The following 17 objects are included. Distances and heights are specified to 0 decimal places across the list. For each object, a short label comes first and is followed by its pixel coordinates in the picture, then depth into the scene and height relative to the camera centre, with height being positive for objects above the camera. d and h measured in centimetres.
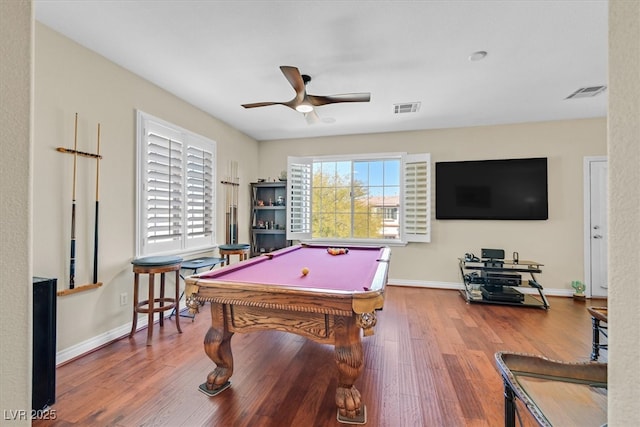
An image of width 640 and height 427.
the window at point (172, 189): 307 +31
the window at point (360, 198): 477 +31
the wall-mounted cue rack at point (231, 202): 449 +20
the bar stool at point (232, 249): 392 -49
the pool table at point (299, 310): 163 -58
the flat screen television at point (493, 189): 438 +43
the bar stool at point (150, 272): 271 -56
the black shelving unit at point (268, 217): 524 -4
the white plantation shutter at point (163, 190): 314 +28
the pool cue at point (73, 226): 234 -11
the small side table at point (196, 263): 320 -59
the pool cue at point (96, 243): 256 -27
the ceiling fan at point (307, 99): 239 +109
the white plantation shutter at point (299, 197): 502 +32
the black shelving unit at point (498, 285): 386 -98
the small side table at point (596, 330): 215 -93
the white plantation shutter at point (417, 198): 470 +30
